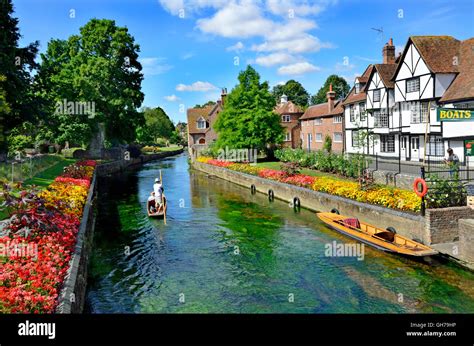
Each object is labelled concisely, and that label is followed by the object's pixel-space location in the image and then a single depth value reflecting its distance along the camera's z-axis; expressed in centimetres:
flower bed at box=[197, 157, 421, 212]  1838
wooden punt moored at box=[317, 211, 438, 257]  1510
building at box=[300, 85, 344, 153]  5388
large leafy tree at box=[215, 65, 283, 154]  4738
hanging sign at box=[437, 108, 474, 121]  1789
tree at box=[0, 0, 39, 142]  2967
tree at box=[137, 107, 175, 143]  10119
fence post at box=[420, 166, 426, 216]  1650
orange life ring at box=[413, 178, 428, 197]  1603
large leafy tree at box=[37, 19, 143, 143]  4841
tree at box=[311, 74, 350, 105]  11509
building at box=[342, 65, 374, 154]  4594
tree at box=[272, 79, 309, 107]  12231
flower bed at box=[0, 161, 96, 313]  826
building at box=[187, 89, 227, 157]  8250
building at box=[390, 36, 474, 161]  3048
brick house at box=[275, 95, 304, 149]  7100
